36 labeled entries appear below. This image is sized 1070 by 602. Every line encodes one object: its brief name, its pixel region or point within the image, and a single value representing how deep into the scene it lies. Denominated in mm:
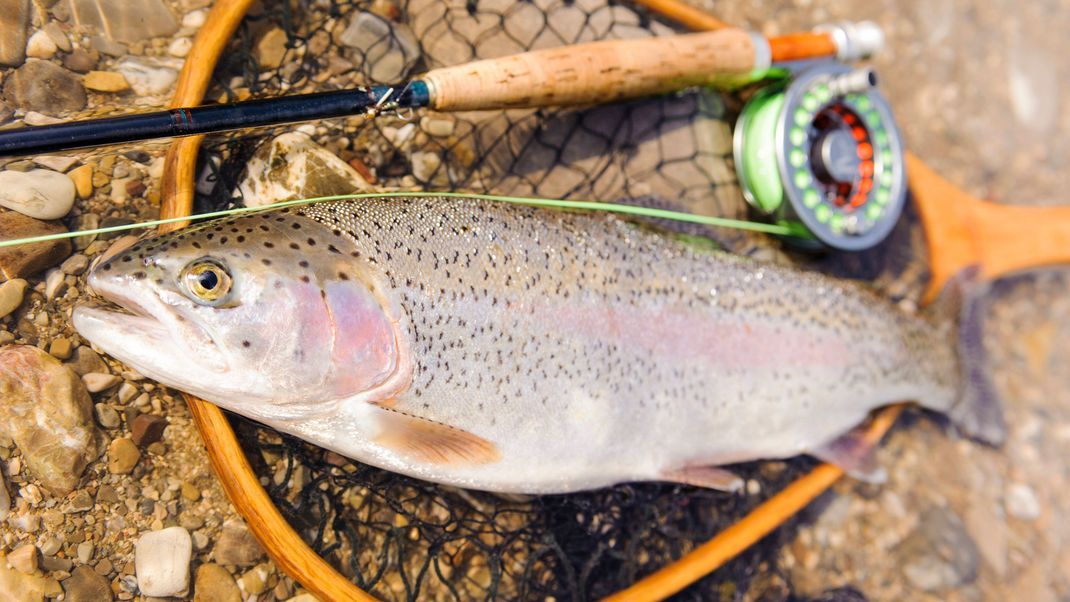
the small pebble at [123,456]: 625
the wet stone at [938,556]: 772
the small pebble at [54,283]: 616
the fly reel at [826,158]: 711
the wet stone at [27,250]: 605
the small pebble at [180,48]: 671
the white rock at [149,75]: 656
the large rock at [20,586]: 605
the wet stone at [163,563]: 623
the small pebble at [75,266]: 617
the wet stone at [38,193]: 604
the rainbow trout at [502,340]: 588
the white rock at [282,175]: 645
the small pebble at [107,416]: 624
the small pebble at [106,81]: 649
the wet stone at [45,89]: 628
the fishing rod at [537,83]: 584
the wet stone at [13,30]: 633
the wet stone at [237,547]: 638
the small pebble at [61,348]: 616
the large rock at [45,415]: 609
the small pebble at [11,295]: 609
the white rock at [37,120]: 619
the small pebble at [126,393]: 627
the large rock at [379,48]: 697
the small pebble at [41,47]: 640
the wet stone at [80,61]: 647
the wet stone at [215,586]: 633
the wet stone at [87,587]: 614
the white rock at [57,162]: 614
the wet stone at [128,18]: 654
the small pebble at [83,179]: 622
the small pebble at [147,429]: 628
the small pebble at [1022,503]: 813
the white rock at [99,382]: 621
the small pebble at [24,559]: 607
